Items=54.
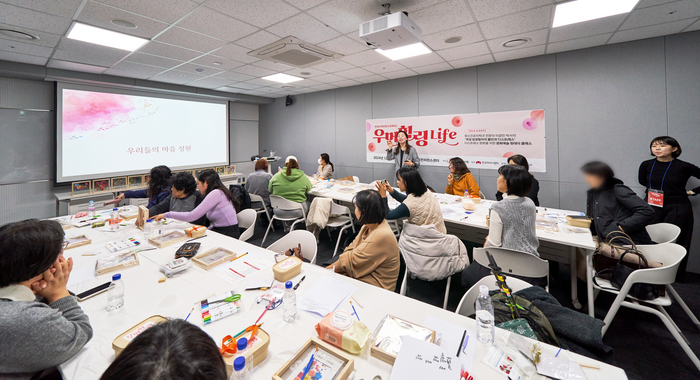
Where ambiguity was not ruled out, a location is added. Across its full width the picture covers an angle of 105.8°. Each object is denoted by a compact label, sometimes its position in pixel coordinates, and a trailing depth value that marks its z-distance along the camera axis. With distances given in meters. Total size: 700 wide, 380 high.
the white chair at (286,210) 3.82
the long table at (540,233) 2.17
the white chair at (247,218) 2.98
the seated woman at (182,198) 2.96
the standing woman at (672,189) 2.83
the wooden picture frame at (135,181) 5.57
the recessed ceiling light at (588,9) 2.46
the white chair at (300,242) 2.14
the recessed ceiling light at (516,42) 3.35
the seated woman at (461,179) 4.00
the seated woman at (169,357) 0.49
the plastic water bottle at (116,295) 1.35
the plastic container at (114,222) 2.57
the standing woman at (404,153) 5.17
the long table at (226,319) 1.00
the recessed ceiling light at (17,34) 2.84
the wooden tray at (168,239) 2.16
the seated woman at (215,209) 2.81
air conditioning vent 3.30
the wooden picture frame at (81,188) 4.80
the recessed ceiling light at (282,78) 5.13
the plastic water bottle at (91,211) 3.00
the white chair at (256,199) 4.27
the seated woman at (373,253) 1.79
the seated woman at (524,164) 3.31
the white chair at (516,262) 1.80
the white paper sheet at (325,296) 1.35
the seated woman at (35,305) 0.90
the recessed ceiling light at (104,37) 2.88
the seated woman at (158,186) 3.16
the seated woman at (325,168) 5.86
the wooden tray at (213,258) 1.80
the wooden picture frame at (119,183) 5.37
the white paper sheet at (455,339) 1.02
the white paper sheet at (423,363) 0.92
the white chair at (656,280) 1.70
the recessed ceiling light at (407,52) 3.62
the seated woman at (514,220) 2.02
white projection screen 4.73
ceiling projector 2.41
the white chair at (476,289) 1.46
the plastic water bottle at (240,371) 0.85
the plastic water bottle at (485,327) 1.11
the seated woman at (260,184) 4.37
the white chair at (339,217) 3.64
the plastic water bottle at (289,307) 1.26
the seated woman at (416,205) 2.47
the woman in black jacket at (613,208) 2.23
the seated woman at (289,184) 3.98
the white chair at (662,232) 2.33
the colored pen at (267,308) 1.27
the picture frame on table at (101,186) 5.07
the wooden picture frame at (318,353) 0.92
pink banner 4.22
